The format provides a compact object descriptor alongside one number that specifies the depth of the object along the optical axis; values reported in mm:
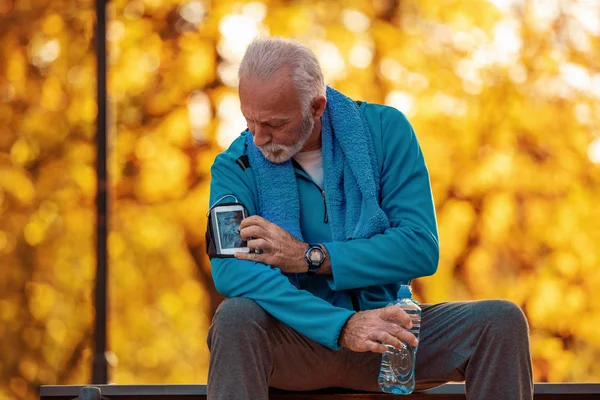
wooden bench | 5906
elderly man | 5227
